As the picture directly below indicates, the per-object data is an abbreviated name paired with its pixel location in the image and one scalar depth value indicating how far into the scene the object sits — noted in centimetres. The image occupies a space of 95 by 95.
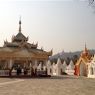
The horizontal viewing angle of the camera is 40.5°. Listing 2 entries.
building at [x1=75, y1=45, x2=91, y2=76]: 1880
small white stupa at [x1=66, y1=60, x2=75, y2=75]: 2126
